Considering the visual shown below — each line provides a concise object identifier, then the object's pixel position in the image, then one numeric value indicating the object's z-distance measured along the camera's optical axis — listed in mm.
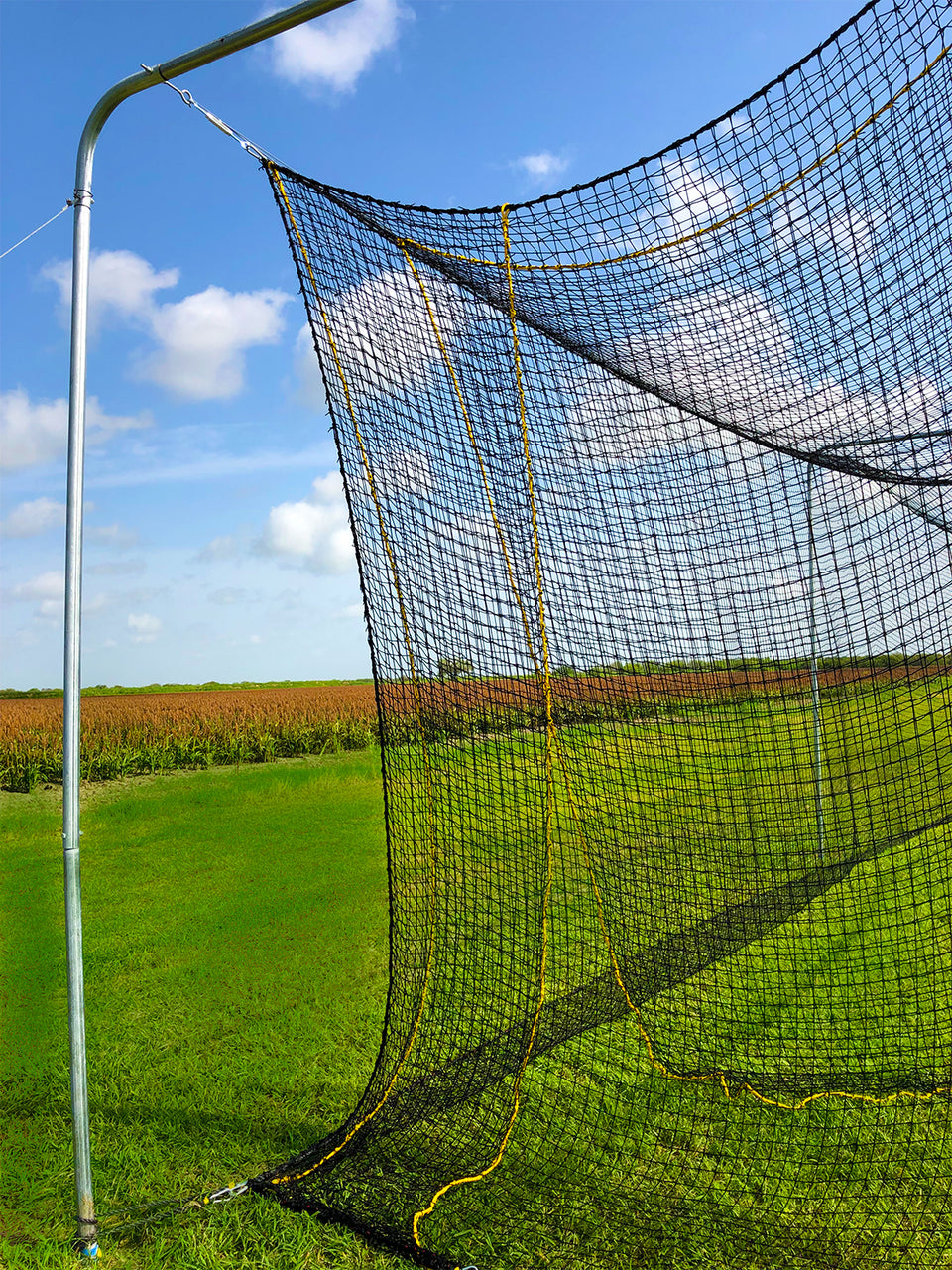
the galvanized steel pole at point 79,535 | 1675
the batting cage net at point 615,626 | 1794
